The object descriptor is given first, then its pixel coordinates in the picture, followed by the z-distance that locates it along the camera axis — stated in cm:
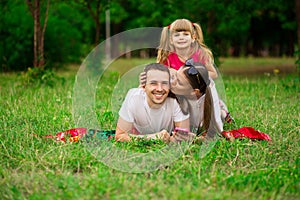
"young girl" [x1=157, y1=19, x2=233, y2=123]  525
